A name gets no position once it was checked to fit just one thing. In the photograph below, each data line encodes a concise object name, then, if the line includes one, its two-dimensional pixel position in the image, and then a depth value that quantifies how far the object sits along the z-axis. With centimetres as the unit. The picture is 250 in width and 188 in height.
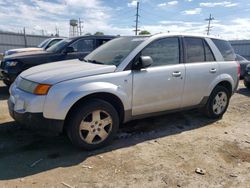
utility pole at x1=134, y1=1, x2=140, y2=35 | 3669
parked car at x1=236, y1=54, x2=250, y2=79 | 862
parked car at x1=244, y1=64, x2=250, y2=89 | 697
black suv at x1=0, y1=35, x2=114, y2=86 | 527
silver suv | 258
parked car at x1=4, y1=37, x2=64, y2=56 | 876
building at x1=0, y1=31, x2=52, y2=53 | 1795
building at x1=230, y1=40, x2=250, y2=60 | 2152
